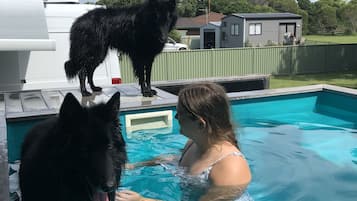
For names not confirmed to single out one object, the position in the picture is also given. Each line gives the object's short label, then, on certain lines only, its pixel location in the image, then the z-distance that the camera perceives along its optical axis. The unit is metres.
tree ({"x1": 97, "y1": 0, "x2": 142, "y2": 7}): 37.20
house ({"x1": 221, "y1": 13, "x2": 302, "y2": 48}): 34.34
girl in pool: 2.77
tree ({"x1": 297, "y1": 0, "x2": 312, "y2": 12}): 58.22
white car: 26.09
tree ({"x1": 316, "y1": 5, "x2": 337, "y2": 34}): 51.44
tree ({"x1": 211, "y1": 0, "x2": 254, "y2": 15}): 54.50
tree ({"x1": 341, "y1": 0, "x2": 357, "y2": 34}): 50.66
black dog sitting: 1.99
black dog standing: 6.28
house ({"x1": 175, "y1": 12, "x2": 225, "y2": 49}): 44.08
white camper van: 6.32
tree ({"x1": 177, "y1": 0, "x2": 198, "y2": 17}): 54.94
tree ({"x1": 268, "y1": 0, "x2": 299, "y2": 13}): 58.28
